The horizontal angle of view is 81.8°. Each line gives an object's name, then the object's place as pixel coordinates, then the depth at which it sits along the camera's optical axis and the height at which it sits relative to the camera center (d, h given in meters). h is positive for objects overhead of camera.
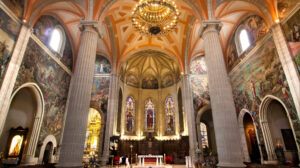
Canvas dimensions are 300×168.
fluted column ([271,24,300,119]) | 8.74 +4.34
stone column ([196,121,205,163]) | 14.82 +0.86
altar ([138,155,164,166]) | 16.88 -0.86
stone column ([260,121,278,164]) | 10.96 +0.35
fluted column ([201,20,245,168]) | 6.77 +1.90
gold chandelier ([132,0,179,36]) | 11.30 +8.45
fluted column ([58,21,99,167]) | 6.83 +1.89
